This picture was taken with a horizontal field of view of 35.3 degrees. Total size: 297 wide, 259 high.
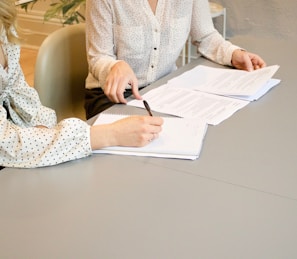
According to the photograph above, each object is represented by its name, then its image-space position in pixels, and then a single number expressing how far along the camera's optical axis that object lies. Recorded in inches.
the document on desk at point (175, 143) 41.1
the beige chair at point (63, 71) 61.0
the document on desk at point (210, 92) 49.6
